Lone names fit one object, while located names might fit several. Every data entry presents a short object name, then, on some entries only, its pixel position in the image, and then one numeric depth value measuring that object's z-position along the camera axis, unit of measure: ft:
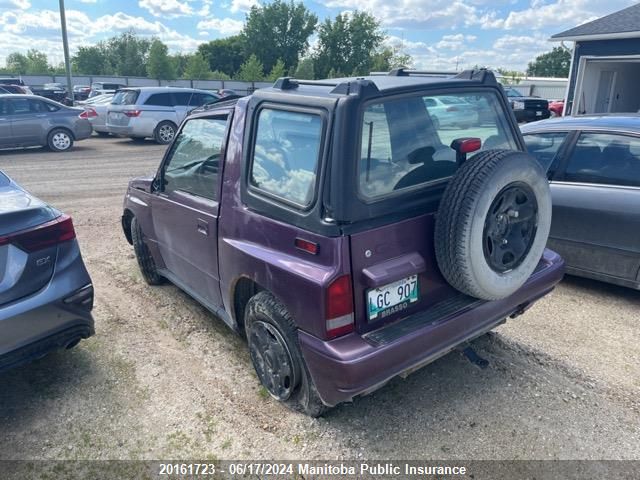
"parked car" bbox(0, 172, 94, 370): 9.02
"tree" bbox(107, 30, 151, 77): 219.82
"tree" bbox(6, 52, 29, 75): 243.40
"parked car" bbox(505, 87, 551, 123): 61.82
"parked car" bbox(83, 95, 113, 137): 51.26
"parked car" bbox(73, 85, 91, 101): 99.13
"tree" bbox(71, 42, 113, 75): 226.79
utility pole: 63.67
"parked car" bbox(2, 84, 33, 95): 66.23
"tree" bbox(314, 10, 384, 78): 211.41
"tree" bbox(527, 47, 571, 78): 271.69
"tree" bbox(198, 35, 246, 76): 239.50
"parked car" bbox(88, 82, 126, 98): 111.69
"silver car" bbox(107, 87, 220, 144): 47.67
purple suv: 7.82
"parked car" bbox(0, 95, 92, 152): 41.19
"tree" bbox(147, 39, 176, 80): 167.12
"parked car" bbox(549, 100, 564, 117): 69.00
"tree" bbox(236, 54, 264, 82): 176.55
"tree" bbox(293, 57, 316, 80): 179.61
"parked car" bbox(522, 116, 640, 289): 13.23
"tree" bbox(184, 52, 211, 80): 180.65
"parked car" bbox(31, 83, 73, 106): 86.25
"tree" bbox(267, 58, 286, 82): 177.20
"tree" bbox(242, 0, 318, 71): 217.97
